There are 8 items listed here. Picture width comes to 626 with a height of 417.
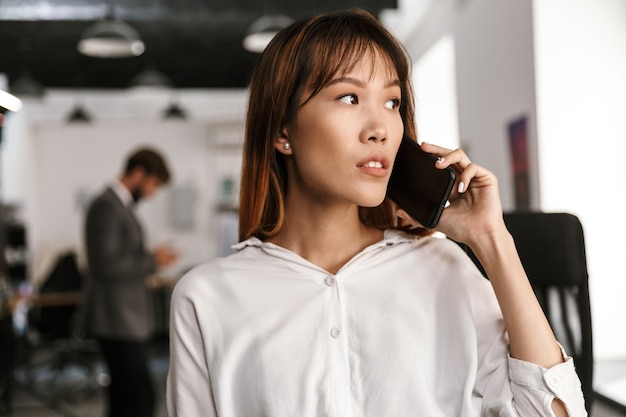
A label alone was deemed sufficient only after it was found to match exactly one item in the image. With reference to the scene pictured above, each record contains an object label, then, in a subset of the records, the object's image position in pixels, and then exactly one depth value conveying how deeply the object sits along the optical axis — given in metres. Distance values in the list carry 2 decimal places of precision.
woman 1.31
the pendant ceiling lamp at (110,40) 5.63
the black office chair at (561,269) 1.60
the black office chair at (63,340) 7.05
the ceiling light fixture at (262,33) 5.68
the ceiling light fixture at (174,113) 9.83
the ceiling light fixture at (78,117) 9.84
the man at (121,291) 3.94
